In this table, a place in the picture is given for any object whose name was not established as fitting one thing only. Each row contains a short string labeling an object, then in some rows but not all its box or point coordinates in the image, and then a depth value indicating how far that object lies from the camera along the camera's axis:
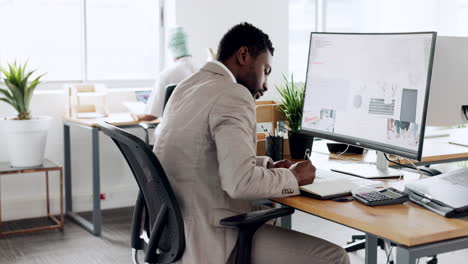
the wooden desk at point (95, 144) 3.89
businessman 1.75
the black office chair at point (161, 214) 1.73
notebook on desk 1.88
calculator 1.78
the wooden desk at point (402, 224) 1.49
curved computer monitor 1.92
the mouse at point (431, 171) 2.46
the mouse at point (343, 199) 1.85
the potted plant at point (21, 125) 3.88
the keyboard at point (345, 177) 2.05
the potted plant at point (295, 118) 2.53
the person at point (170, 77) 4.01
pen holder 2.48
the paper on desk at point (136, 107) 4.11
